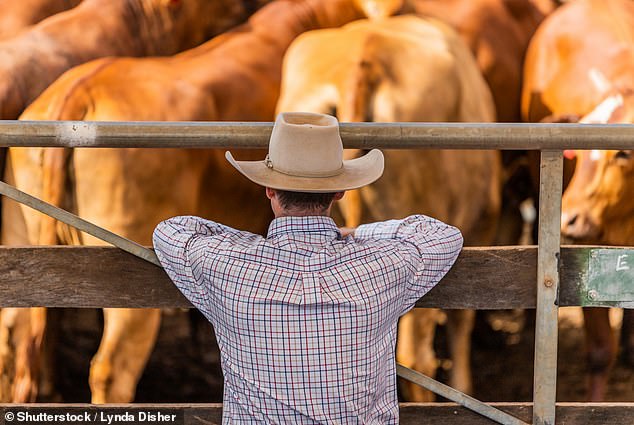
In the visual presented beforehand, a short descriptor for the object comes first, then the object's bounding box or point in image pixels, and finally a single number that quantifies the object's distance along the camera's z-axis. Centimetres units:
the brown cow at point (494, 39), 1152
